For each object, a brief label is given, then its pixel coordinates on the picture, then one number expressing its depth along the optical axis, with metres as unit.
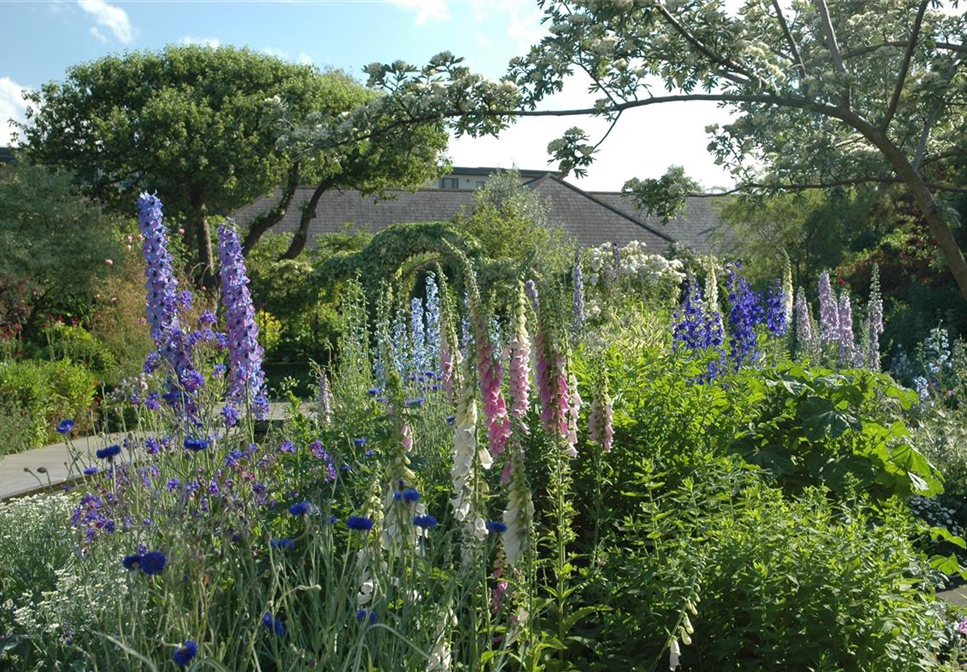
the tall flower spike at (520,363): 3.43
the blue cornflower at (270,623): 2.32
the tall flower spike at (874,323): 9.75
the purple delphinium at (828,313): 10.39
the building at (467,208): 34.22
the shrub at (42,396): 11.39
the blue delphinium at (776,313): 7.37
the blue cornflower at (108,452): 3.04
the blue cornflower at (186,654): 1.77
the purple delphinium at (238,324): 4.49
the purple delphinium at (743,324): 6.39
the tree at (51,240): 15.95
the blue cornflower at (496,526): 2.55
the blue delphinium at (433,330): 7.98
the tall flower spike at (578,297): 8.81
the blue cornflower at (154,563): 1.90
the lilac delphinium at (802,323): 9.88
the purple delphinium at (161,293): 4.25
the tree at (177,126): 22.55
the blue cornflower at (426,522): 2.36
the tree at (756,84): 5.38
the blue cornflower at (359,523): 2.18
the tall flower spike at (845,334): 10.08
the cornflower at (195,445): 2.60
